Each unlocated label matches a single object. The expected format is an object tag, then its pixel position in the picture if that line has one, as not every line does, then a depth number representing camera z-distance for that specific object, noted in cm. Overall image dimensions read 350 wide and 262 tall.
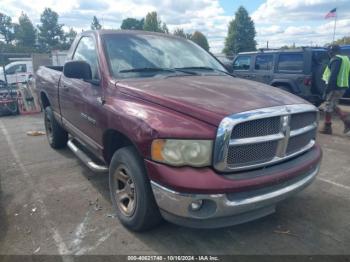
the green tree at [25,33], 6512
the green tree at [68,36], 7138
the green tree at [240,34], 5384
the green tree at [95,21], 8144
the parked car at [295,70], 884
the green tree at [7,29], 6612
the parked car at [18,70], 1798
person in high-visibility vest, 727
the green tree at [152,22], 5803
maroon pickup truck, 249
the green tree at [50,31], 6910
